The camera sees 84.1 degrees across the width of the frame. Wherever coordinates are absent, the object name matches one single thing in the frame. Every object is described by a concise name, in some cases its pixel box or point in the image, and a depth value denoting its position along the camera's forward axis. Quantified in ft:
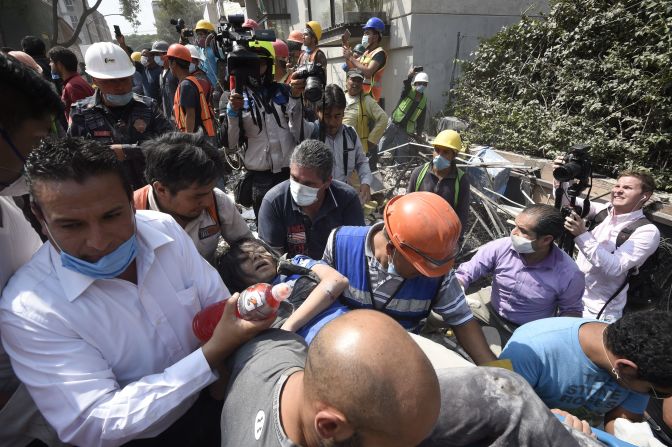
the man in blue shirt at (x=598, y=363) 5.83
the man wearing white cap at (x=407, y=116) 22.71
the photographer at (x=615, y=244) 10.19
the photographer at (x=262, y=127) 11.37
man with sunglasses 5.98
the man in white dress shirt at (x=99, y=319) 3.65
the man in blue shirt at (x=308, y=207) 8.61
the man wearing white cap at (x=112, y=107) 10.93
